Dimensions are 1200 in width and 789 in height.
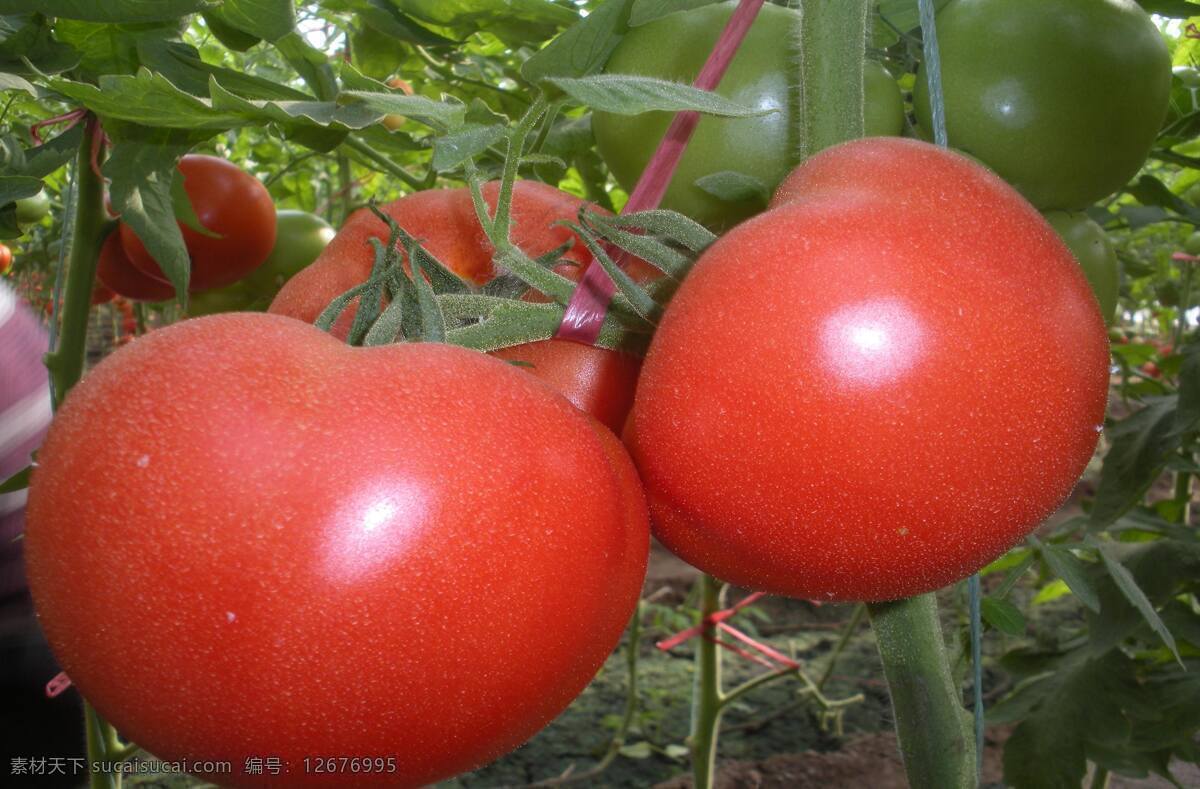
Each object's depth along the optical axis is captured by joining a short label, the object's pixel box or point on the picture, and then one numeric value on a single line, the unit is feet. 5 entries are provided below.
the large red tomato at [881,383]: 1.08
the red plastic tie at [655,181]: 1.34
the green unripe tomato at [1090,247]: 2.02
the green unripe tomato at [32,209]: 3.91
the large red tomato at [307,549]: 0.99
